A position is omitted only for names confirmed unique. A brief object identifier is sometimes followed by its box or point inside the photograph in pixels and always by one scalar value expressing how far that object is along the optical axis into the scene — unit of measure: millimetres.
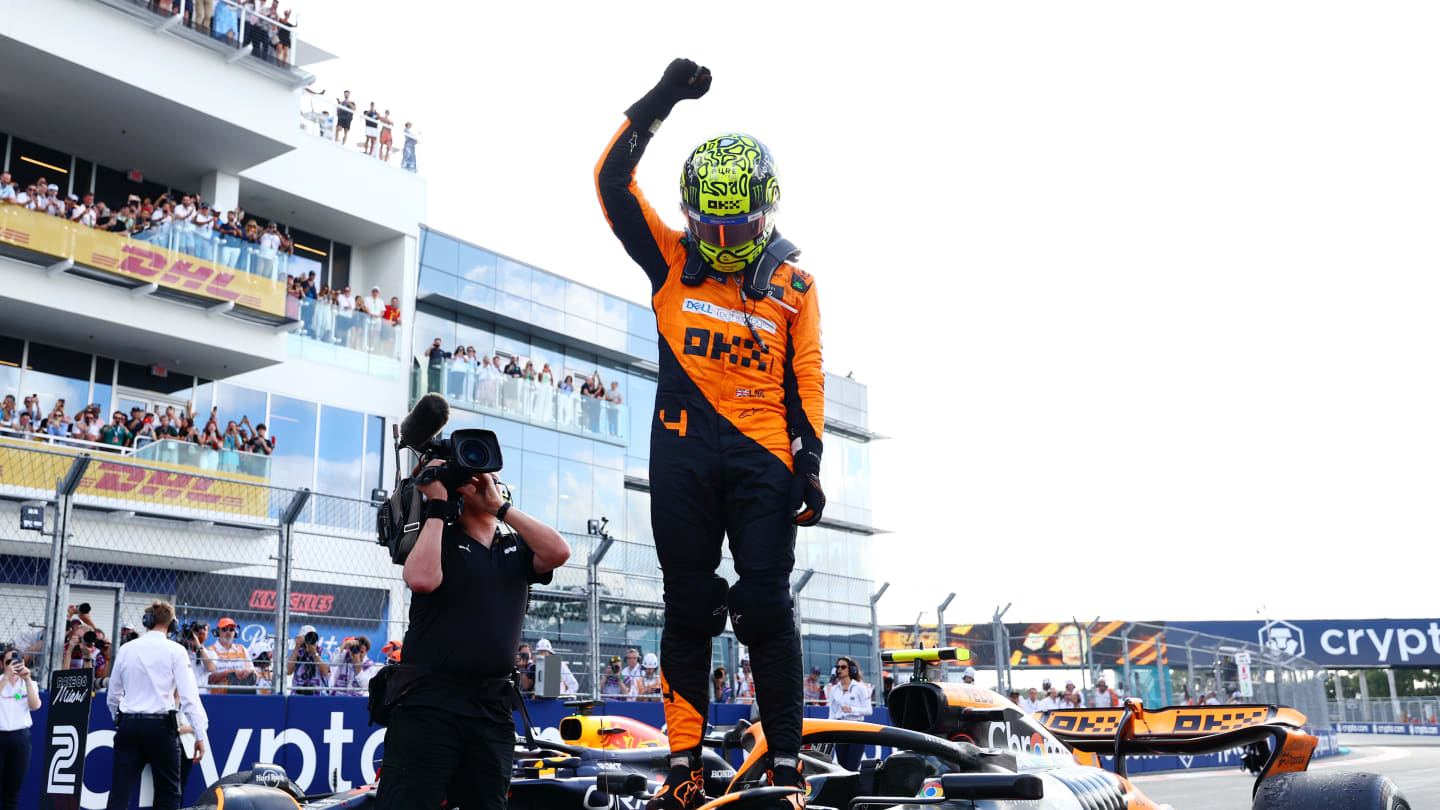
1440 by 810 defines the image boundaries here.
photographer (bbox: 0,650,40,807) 8984
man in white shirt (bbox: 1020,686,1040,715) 22425
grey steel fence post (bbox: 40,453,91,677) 9086
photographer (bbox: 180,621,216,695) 10430
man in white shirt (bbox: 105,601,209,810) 8305
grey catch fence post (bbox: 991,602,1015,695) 16266
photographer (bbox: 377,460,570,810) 3650
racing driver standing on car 4266
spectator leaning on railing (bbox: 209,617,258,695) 10188
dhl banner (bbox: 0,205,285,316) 21016
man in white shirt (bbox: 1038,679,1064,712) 22234
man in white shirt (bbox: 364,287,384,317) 28031
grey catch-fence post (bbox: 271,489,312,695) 9961
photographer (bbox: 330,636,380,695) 11461
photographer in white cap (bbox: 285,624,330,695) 10711
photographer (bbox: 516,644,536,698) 11742
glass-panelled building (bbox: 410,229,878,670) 28703
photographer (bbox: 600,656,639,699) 13641
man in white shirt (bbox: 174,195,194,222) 22453
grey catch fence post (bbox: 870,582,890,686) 14700
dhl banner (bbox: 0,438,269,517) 16797
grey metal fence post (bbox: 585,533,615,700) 12101
